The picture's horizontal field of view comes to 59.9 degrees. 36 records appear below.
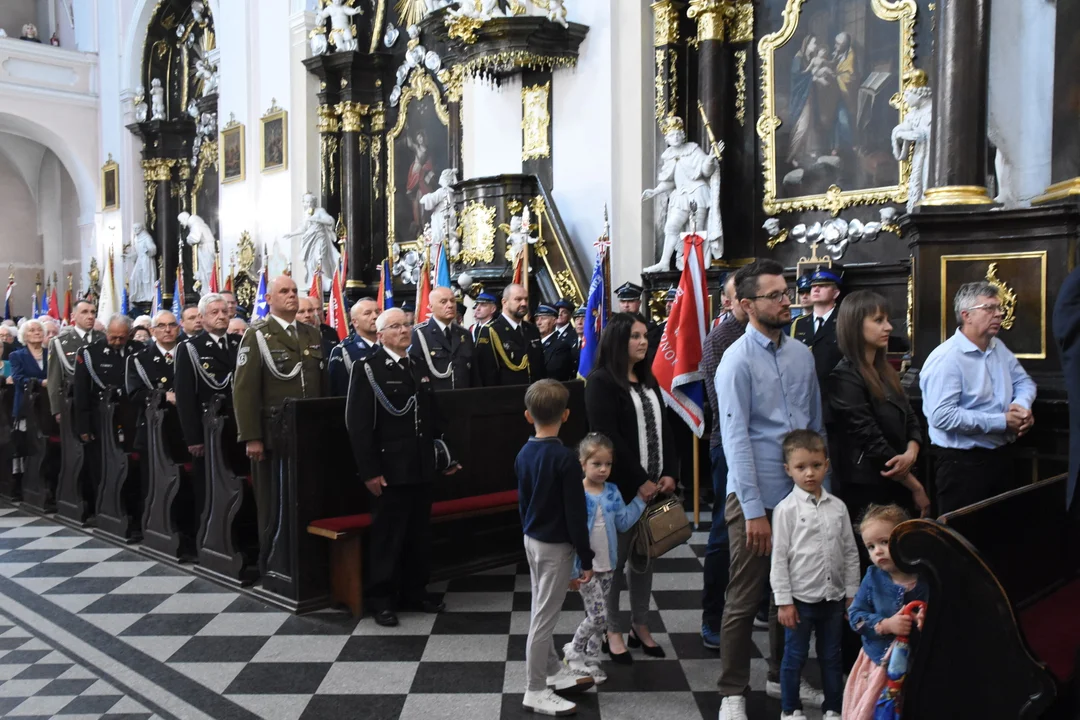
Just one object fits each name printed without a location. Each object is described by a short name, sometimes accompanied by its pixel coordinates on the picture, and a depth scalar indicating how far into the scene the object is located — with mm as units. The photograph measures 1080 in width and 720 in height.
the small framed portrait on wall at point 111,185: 19359
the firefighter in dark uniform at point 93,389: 7277
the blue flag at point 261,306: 10594
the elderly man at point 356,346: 5723
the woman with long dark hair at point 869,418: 3734
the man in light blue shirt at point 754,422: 3301
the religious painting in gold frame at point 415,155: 12992
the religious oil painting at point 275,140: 14594
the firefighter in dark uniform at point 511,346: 7207
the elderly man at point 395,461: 4801
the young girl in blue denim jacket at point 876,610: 2826
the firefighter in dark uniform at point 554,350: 8242
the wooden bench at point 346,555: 4918
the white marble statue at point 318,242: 13969
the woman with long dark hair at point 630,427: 3980
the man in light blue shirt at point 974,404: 4094
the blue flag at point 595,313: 7566
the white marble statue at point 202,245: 16562
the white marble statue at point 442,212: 10766
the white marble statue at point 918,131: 7527
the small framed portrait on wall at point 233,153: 15547
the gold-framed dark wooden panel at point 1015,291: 5402
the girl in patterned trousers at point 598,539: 3688
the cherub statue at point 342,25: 13711
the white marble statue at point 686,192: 8891
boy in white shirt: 3139
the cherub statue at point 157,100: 18250
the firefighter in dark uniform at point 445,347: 6453
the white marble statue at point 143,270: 18531
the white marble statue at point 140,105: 18531
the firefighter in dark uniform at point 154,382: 6465
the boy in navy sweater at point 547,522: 3480
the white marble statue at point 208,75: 17062
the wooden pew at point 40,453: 8062
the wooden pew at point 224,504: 5551
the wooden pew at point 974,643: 2400
